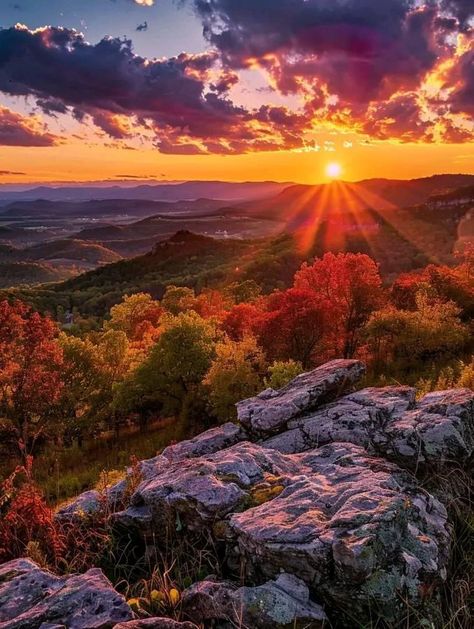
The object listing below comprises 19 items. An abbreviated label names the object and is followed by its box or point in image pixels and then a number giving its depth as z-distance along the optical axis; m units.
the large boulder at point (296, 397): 12.30
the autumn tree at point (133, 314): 73.56
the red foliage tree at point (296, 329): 37.94
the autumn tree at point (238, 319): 48.72
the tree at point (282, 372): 26.70
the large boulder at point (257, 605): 5.24
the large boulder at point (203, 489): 7.34
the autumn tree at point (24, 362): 31.09
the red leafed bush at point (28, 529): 7.68
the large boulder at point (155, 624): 4.93
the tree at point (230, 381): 30.20
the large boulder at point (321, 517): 5.40
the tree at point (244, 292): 88.54
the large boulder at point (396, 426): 8.73
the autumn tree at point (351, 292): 42.94
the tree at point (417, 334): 33.84
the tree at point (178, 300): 78.19
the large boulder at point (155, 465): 9.04
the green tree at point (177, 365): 37.94
